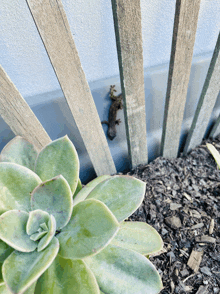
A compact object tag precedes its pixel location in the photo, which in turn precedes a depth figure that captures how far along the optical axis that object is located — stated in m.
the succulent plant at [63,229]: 0.33
